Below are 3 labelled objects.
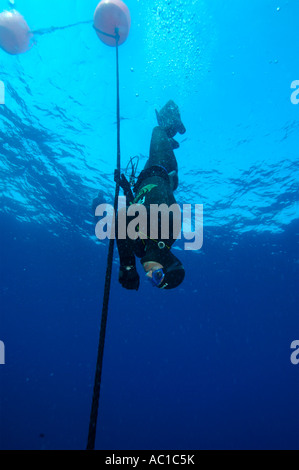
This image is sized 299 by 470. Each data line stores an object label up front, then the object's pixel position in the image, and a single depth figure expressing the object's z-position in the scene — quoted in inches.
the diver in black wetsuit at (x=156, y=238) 115.0
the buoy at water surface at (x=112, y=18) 201.6
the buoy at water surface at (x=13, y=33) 243.0
